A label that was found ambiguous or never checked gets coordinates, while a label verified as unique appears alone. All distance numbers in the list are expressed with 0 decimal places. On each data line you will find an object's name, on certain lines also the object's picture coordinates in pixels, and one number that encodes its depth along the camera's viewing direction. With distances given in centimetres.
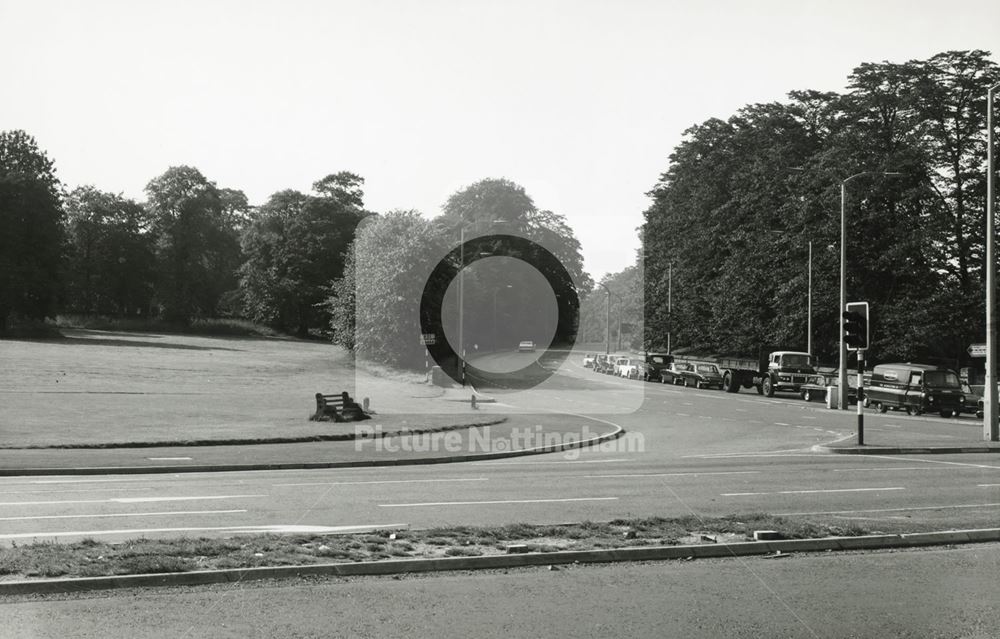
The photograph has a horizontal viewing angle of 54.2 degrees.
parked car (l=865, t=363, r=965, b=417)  4222
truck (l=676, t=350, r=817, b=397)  5353
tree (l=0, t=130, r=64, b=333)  7606
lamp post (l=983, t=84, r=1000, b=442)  2770
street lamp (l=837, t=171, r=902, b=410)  4322
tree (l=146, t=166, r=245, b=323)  10281
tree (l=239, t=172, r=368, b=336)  9562
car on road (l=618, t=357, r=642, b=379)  7256
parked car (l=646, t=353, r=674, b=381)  7000
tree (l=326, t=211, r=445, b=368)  6241
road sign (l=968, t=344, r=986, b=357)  2864
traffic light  2581
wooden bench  3275
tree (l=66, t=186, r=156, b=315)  10294
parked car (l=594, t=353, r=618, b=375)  8092
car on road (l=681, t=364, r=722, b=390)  6166
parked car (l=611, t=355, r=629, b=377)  7663
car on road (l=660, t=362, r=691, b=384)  6539
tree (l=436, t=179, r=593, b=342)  9050
